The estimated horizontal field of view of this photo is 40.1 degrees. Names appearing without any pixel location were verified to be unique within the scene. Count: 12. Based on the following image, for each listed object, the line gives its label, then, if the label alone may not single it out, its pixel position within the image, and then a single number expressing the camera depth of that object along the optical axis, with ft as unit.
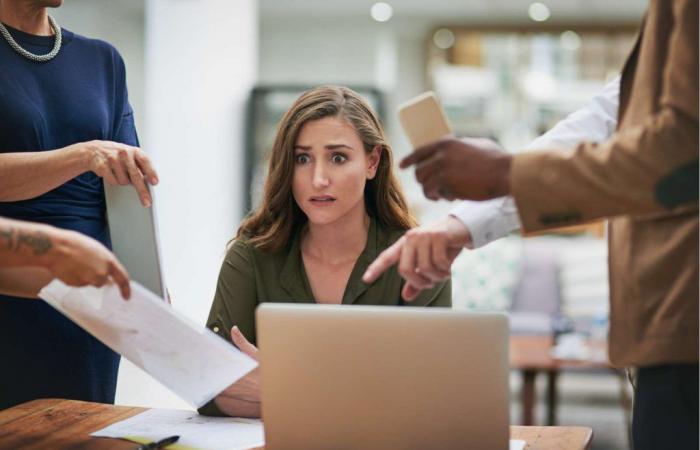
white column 18.95
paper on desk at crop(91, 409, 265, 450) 5.46
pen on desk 5.22
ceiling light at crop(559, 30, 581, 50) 29.30
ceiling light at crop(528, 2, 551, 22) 27.55
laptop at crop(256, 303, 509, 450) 4.44
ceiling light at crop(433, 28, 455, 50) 29.76
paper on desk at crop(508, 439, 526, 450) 5.31
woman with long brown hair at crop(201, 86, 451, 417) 7.27
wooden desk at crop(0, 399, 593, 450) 5.44
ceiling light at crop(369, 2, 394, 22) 28.09
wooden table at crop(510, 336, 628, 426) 16.71
